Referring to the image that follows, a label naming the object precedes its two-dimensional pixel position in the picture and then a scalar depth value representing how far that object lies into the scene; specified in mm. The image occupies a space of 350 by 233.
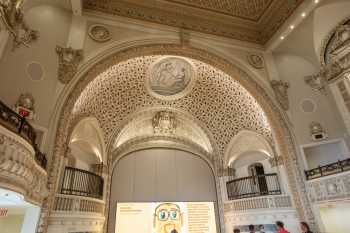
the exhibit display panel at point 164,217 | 10102
